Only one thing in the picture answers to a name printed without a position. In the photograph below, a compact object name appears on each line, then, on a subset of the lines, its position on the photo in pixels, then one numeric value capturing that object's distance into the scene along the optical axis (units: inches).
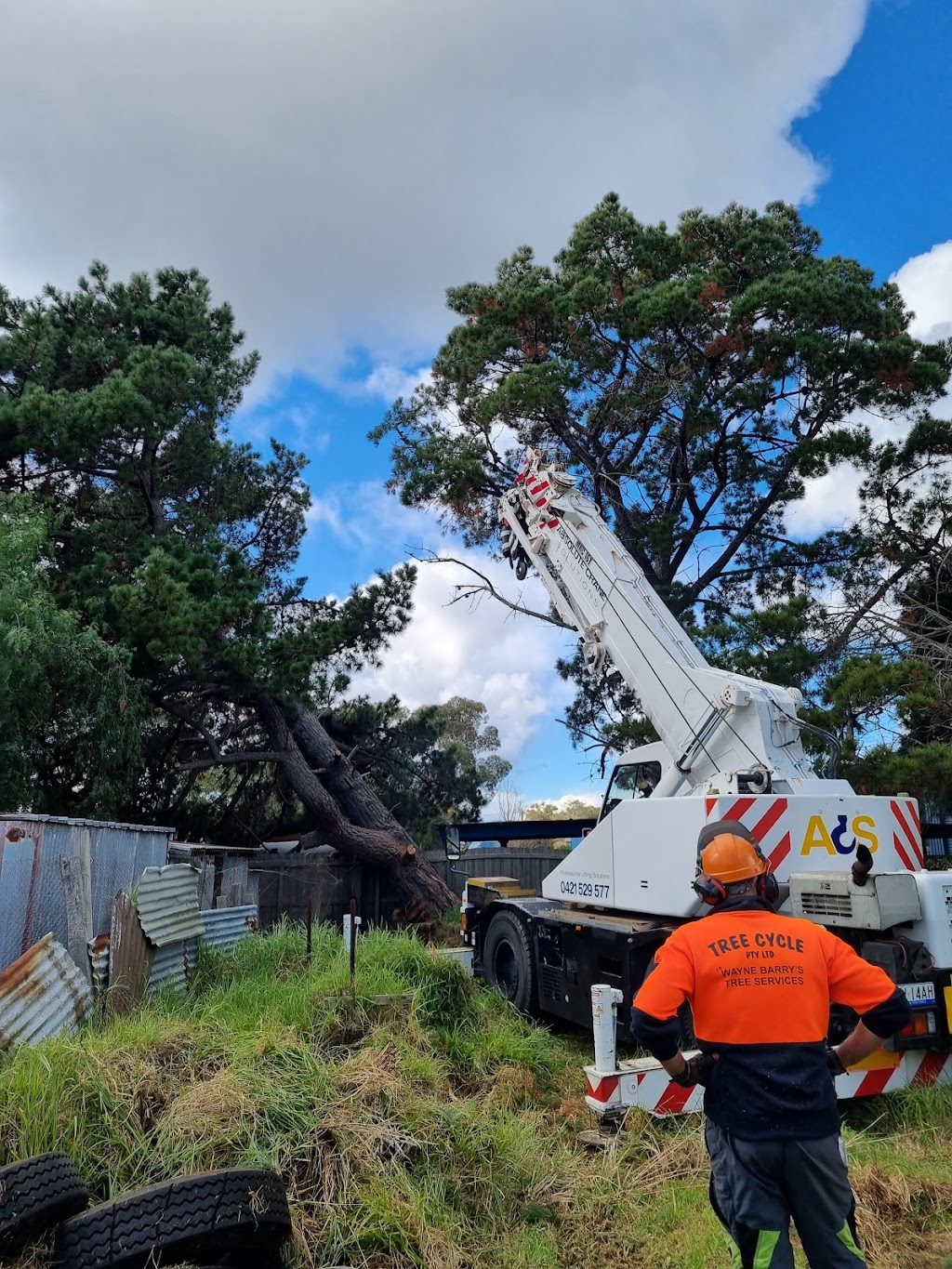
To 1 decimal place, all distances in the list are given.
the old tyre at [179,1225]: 119.3
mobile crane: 210.1
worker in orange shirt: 100.7
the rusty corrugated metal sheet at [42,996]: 190.5
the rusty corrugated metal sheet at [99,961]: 238.5
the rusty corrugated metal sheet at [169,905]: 260.5
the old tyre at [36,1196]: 116.6
